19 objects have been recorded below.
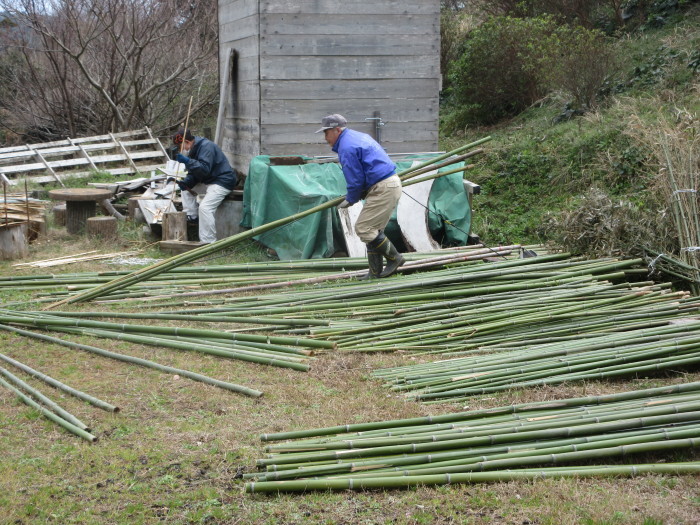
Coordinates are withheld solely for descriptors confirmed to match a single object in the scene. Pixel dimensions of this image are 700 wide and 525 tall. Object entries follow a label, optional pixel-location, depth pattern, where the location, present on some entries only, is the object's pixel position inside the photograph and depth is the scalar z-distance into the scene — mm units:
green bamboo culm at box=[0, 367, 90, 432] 4500
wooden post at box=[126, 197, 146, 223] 10414
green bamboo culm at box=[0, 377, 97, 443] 4348
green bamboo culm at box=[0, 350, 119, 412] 4762
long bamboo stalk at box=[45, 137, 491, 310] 6863
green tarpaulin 8828
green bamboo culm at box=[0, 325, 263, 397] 5039
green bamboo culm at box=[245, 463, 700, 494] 3701
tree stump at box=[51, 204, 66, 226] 10750
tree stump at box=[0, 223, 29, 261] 8828
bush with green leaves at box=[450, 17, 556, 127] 13141
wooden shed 9562
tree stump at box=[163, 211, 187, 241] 9500
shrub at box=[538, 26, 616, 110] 11773
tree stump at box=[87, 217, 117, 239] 9773
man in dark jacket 9477
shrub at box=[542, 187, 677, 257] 6969
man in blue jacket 7297
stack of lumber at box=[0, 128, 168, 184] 13703
